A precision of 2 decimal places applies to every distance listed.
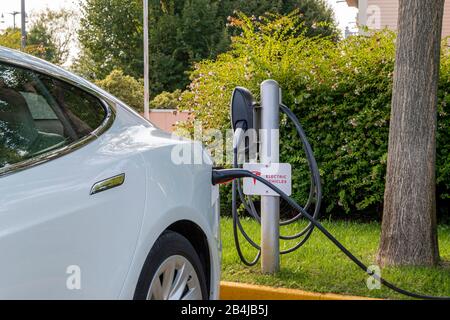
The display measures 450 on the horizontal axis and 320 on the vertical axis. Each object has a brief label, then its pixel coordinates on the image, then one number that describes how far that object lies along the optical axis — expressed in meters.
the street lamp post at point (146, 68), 25.16
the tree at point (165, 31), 31.80
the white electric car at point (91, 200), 2.04
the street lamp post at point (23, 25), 25.00
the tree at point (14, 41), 26.25
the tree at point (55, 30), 43.69
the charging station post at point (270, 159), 4.68
